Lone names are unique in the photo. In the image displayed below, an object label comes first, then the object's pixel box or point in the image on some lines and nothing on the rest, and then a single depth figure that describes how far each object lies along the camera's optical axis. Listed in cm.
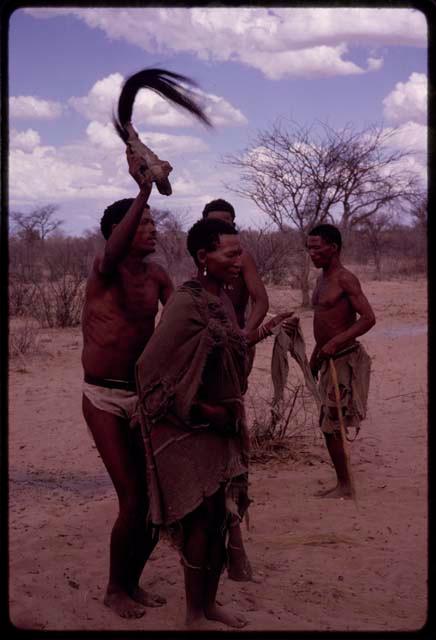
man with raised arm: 304
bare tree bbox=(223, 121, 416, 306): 1686
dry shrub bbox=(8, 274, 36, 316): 1372
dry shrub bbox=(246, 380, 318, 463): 577
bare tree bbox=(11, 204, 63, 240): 3172
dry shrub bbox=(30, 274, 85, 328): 1303
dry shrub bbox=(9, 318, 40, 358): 1031
